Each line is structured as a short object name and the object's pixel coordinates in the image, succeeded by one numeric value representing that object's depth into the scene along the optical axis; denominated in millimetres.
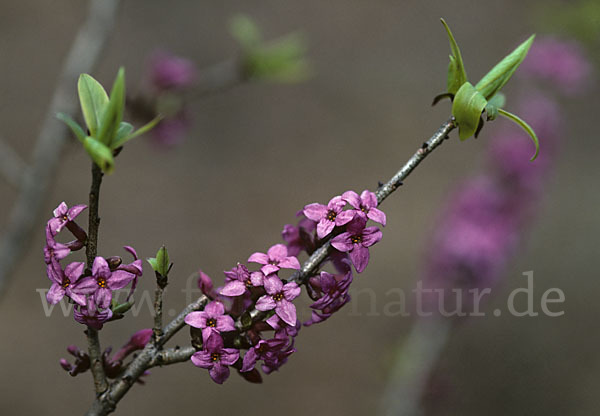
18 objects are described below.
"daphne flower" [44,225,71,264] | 712
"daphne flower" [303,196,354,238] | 720
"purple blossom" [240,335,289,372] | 721
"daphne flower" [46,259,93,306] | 712
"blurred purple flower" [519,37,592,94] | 1555
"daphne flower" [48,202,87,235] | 715
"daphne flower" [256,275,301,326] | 714
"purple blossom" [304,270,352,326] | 724
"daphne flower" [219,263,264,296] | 719
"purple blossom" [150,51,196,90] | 1167
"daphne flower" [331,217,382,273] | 719
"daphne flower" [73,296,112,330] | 714
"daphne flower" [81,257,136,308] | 711
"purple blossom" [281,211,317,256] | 736
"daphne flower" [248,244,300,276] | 721
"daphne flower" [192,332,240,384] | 718
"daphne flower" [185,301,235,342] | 720
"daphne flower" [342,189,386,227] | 722
